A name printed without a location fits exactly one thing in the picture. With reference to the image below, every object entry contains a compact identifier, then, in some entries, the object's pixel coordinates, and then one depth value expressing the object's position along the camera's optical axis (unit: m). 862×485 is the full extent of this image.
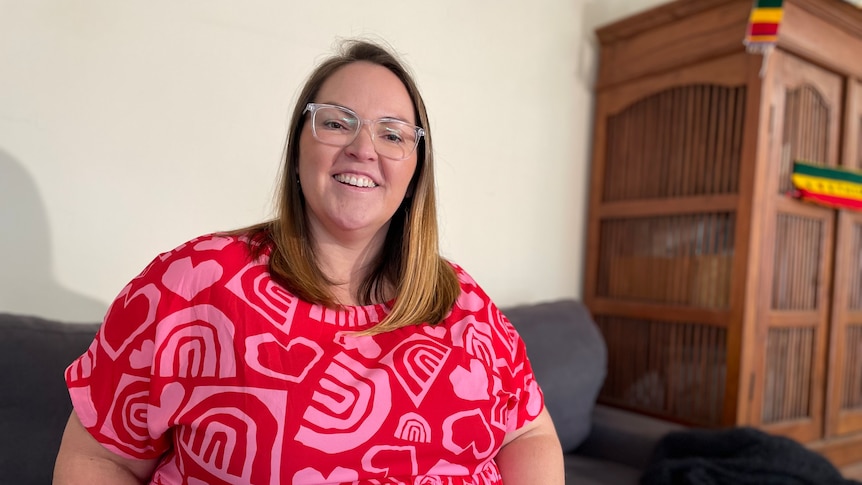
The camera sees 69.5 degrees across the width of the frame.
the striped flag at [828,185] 2.05
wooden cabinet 1.98
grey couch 1.12
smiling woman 0.88
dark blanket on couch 1.48
